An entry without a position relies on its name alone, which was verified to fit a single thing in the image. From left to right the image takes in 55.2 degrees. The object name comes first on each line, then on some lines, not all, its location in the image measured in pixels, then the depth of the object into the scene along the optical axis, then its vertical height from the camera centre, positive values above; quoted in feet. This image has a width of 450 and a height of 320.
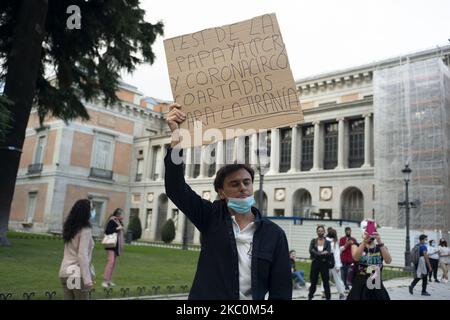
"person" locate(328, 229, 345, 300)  37.22 -0.86
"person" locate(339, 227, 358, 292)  38.17 -0.76
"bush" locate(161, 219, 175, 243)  131.64 +1.47
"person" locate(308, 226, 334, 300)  33.68 -1.10
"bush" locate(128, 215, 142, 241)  135.96 +2.13
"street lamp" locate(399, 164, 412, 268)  69.26 +0.43
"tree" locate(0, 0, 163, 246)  45.91 +20.73
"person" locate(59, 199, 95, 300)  17.38 -0.94
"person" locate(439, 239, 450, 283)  58.65 -0.28
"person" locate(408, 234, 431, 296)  40.45 -1.53
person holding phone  20.06 -0.74
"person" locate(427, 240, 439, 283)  56.08 -0.59
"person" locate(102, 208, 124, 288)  31.86 -0.71
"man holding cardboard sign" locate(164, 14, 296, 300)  8.39 +2.70
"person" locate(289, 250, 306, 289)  41.65 -3.14
